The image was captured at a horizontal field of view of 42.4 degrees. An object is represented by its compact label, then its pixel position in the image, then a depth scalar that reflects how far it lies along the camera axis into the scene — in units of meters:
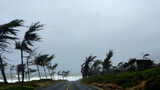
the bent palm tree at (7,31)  17.33
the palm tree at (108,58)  62.33
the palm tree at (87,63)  75.66
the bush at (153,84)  16.76
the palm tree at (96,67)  92.66
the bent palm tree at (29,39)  25.23
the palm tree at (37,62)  56.29
